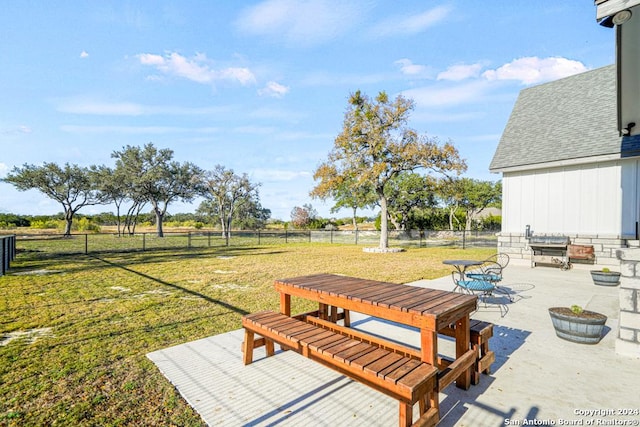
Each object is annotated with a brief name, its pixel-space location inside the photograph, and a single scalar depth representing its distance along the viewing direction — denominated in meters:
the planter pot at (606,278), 6.95
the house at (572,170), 8.85
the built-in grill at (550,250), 9.64
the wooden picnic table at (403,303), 2.22
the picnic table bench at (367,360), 1.89
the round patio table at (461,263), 5.69
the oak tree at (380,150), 16.92
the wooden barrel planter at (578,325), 3.58
